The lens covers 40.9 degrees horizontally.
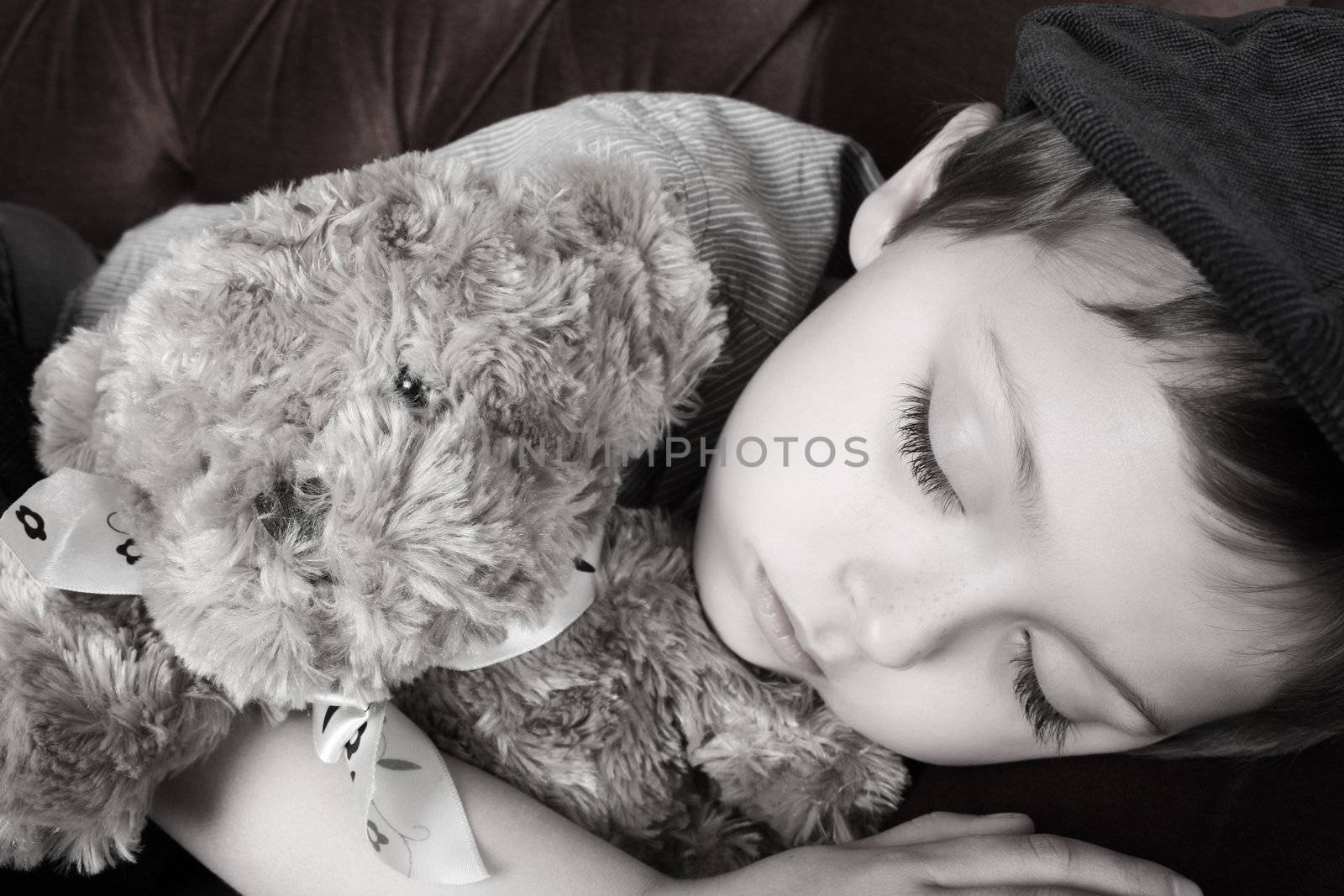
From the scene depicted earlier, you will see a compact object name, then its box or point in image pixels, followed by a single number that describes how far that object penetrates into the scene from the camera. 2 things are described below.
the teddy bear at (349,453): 0.33
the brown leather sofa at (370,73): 0.52
